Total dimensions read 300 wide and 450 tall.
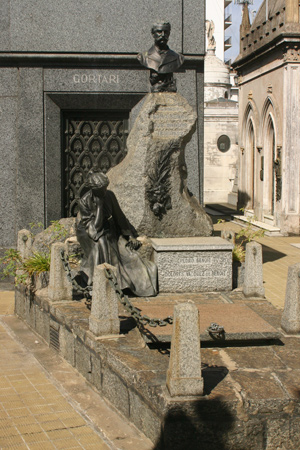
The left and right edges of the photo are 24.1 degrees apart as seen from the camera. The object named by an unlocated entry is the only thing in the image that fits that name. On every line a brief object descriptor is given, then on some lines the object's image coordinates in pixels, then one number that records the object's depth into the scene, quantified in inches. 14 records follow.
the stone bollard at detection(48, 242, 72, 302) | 345.4
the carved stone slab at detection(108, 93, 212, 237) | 398.3
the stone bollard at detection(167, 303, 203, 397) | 227.3
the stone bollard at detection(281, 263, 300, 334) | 302.8
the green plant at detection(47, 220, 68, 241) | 423.0
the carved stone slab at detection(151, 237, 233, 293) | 370.0
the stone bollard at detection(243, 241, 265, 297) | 349.4
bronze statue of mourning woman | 363.9
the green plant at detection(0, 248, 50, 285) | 383.6
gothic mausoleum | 782.5
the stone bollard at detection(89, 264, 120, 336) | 287.9
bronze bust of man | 423.5
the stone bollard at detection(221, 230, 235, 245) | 404.5
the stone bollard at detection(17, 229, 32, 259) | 411.2
